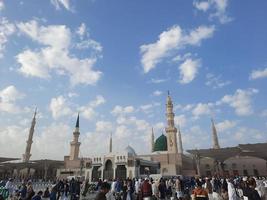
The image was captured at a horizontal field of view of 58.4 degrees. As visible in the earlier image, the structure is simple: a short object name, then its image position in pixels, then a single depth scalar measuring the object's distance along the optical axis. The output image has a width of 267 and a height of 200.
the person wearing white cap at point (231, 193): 8.30
